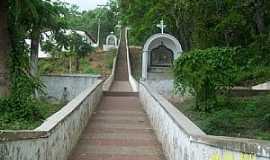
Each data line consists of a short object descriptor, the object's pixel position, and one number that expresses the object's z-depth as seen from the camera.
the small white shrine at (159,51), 23.79
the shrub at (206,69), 12.09
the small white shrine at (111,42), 47.45
